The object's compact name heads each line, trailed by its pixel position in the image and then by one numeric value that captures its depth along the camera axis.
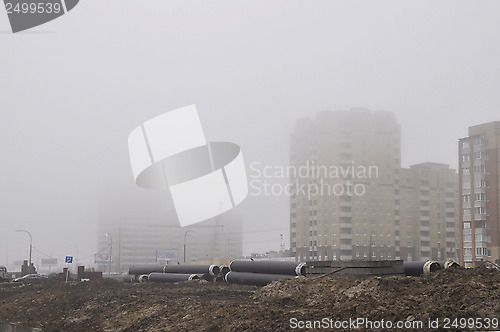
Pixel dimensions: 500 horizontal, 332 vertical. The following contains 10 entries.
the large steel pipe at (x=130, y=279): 63.97
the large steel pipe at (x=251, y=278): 37.82
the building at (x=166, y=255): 184.25
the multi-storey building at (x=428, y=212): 146.38
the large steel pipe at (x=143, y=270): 61.25
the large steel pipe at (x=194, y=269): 49.52
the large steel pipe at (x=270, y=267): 34.75
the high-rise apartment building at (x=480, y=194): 120.44
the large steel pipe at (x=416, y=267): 30.47
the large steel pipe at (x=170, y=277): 50.39
